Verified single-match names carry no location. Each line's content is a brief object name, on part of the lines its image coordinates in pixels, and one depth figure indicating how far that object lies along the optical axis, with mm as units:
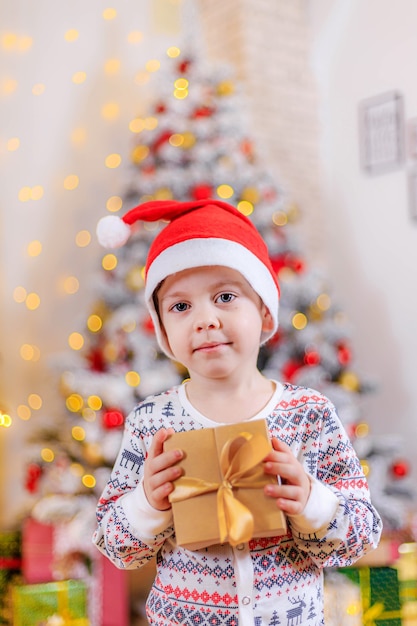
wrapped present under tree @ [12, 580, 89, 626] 1968
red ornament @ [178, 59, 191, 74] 2875
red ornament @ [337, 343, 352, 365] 2662
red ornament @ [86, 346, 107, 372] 2662
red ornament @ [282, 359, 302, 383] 2551
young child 953
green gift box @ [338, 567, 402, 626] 1840
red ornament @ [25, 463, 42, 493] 2498
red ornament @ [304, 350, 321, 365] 2586
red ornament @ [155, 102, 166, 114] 2824
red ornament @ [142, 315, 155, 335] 2471
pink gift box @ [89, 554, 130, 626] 2318
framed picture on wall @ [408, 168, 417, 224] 3146
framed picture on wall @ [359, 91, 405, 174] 3197
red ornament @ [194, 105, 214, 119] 2783
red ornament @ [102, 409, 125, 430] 2281
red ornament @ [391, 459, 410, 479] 2670
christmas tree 2363
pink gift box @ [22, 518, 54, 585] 2412
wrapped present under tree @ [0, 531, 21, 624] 2407
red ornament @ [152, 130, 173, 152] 2771
